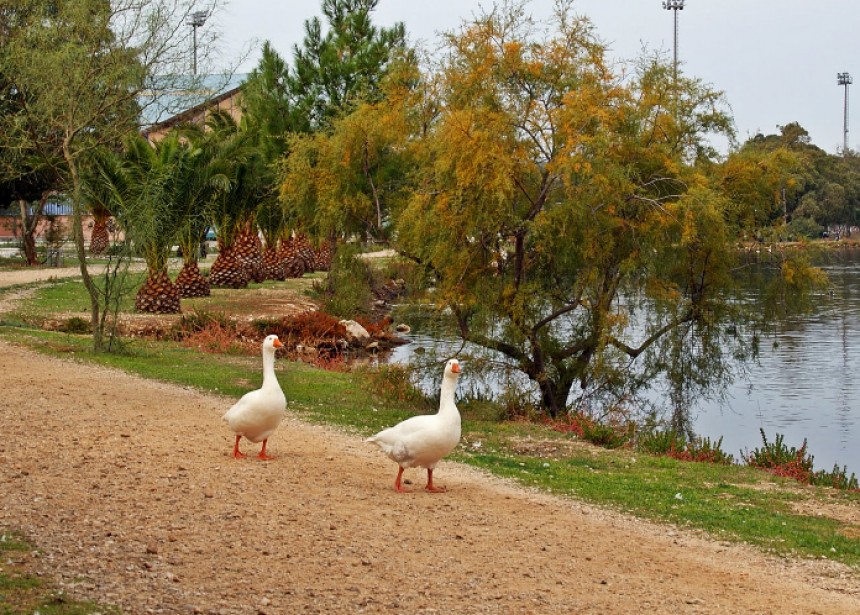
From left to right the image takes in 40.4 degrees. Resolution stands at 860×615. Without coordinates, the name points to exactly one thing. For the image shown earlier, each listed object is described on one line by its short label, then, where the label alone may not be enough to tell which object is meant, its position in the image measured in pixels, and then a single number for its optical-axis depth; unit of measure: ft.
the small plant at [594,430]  61.62
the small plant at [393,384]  71.67
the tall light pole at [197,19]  72.47
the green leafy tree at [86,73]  69.87
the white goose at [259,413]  40.42
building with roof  72.59
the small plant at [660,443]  61.87
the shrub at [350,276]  82.99
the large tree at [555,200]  71.05
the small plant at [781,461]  56.95
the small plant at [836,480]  53.78
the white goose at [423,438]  37.78
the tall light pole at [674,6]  327.06
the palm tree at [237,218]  139.13
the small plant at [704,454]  60.03
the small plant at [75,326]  94.22
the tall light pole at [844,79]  481.46
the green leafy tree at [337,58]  139.03
